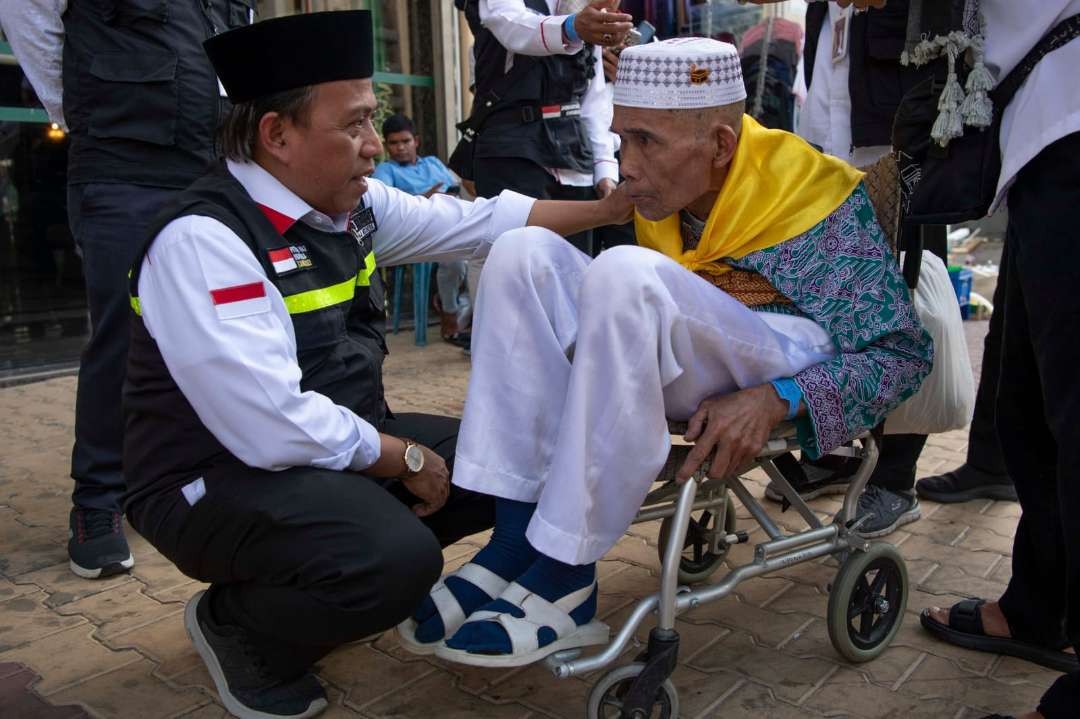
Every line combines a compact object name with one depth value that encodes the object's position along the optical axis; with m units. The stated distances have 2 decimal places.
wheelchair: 1.93
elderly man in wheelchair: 1.93
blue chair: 6.95
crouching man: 1.95
